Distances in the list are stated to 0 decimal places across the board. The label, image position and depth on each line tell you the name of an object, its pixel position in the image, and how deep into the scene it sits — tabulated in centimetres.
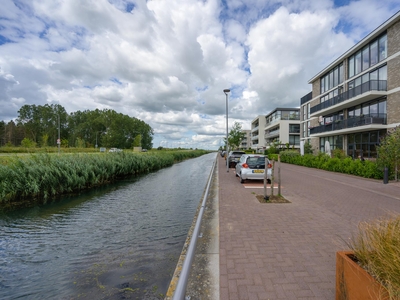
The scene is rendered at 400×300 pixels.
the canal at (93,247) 352
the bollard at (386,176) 1146
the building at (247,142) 11361
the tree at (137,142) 7531
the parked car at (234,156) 2190
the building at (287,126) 5062
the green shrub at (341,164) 1330
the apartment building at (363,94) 1877
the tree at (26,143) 3740
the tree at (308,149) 3050
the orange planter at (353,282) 172
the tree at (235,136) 4688
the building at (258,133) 7009
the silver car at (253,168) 1108
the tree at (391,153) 1164
